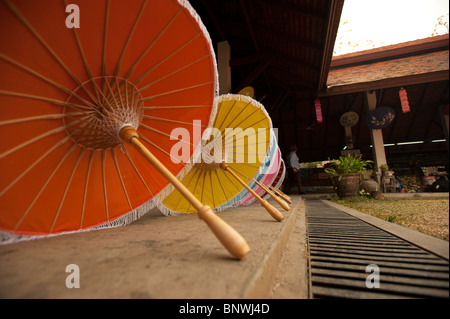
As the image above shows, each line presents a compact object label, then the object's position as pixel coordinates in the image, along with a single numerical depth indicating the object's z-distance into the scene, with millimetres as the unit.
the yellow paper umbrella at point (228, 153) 2057
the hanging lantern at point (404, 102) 4170
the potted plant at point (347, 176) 4656
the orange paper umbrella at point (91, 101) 876
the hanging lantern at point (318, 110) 7000
